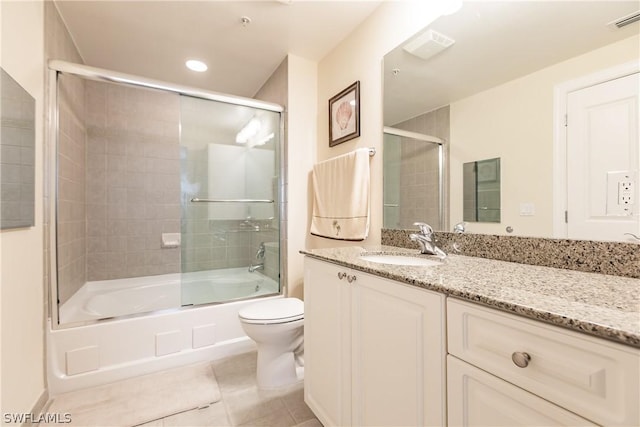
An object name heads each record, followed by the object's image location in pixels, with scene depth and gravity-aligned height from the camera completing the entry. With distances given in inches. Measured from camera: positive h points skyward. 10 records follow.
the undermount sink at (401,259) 48.5 -9.1
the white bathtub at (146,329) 62.4 -30.7
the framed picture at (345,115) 74.2 +28.0
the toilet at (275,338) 61.4 -29.8
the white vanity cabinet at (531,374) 18.0 -12.7
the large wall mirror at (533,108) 33.0 +16.2
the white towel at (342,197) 69.3 +4.0
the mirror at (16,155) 43.7 +10.1
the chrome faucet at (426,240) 50.9 -5.5
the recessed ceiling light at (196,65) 92.0 +50.9
